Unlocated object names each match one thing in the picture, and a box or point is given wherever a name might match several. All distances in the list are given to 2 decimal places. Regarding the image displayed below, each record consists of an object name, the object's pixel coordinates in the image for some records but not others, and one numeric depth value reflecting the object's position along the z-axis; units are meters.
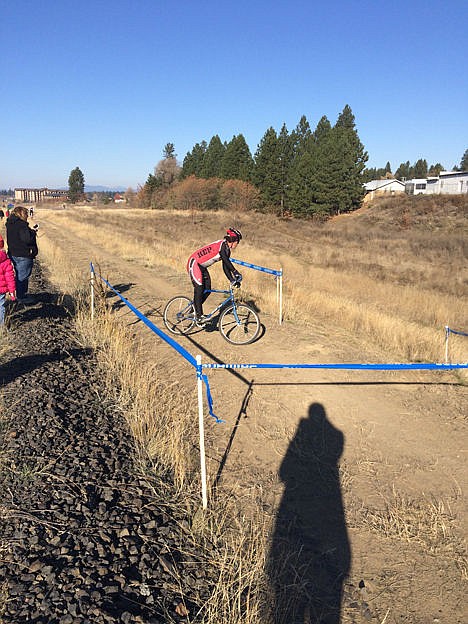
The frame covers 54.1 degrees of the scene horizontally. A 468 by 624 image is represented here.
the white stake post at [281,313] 9.46
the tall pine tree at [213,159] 84.25
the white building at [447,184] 72.25
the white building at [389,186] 97.00
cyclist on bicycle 7.42
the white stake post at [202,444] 3.54
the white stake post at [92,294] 9.05
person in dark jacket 9.01
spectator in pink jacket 7.47
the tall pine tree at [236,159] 73.81
